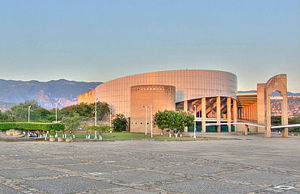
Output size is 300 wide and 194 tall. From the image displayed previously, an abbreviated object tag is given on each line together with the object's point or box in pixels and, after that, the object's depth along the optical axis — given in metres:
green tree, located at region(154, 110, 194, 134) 73.60
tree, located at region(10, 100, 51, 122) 103.67
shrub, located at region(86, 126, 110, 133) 64.88
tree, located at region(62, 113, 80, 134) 60.04
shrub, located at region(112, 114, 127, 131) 100.12
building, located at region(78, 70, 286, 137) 114.03
